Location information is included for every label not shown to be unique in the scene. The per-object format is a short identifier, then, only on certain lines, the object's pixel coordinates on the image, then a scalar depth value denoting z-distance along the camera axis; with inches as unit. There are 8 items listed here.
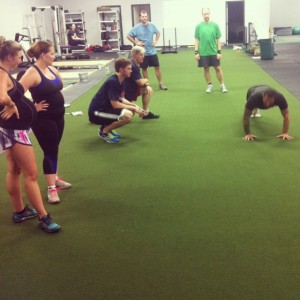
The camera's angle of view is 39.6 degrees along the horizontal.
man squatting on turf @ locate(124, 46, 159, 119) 219.6
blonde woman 102.6
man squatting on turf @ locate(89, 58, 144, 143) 190.4
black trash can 506.9
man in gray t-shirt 173.3
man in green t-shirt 298.8
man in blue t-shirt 318.3
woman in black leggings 125.6
